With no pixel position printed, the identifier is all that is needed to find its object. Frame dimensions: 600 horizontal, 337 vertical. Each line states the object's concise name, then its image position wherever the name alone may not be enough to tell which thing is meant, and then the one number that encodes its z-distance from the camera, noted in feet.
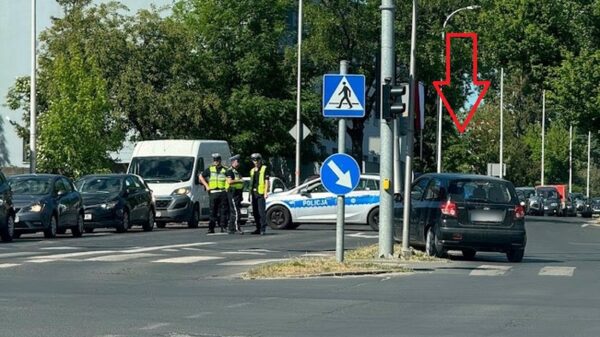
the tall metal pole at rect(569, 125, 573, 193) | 359.46
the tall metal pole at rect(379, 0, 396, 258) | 76.02
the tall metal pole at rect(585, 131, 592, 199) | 390.67
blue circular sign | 68.23
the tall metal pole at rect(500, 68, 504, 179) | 261.98
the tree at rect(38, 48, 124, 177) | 169.27
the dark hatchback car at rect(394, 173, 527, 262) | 80.28
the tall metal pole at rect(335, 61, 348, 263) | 68.01
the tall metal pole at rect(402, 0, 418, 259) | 77.51
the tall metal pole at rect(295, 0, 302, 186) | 189.88
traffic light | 74.18
